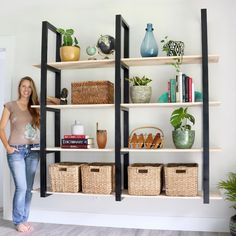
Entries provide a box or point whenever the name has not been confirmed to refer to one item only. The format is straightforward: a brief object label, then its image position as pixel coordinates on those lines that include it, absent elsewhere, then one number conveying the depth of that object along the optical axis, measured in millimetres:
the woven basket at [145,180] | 3240
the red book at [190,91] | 3262
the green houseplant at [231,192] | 3135
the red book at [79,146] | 3443
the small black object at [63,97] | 3617
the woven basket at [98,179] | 3324
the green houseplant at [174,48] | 3340
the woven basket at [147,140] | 3324
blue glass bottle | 3400
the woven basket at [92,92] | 3443
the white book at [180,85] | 3258
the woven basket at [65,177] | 3410
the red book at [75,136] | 3461
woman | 3541
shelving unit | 3146
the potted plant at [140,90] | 3373
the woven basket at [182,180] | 3193
